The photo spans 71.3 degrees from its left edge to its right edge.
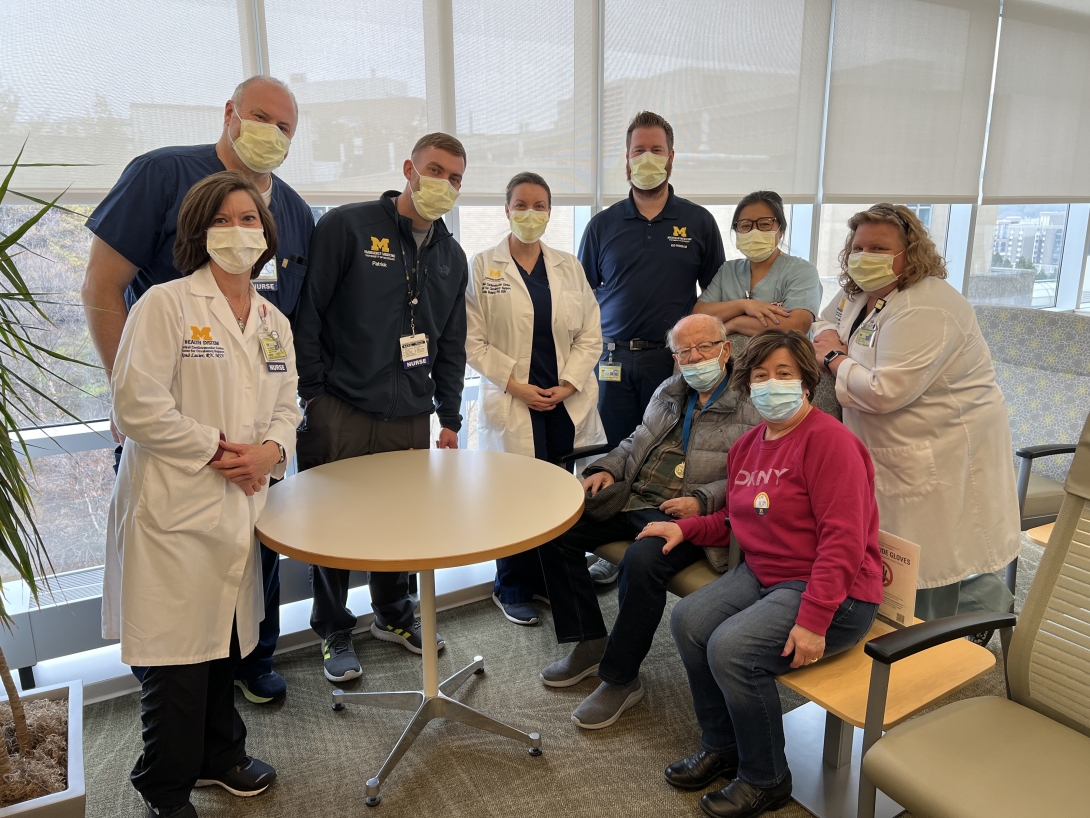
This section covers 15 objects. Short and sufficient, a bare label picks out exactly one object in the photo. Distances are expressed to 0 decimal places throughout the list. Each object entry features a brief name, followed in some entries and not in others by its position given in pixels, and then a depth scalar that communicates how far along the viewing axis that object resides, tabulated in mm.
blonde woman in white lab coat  2328
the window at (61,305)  2586
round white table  1783
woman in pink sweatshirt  1896
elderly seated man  2367
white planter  1618
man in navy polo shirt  3072
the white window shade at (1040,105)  5254
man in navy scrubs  2113
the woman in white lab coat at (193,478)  1806
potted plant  1551
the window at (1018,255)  5574
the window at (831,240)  4688
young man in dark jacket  2463
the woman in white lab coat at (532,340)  2910
